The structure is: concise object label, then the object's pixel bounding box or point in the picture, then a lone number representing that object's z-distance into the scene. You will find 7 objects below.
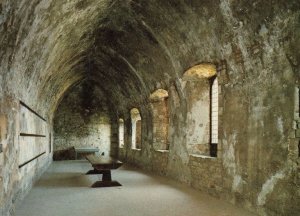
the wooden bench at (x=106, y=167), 7.25
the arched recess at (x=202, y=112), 7.50
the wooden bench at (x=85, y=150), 15.33
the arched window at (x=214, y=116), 7.67
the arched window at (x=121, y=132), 16.03
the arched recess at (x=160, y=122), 9.91
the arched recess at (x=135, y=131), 13.32
